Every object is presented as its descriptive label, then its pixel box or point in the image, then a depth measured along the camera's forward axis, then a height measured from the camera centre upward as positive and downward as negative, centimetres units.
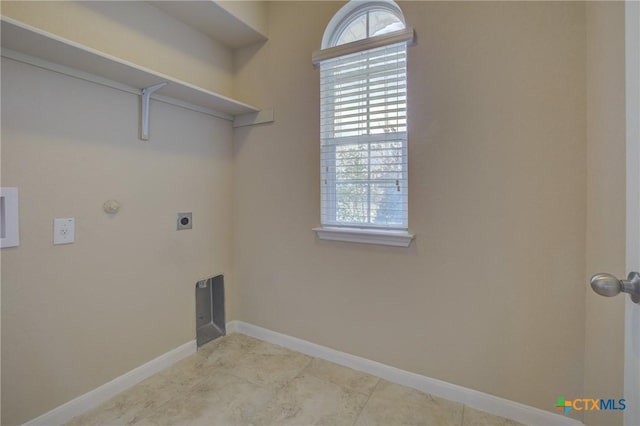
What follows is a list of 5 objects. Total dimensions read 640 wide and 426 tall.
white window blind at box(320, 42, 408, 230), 176 +46
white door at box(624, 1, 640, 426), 64 +2
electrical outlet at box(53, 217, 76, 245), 143 -9
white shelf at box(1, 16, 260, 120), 116 +71
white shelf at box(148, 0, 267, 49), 182 +131
